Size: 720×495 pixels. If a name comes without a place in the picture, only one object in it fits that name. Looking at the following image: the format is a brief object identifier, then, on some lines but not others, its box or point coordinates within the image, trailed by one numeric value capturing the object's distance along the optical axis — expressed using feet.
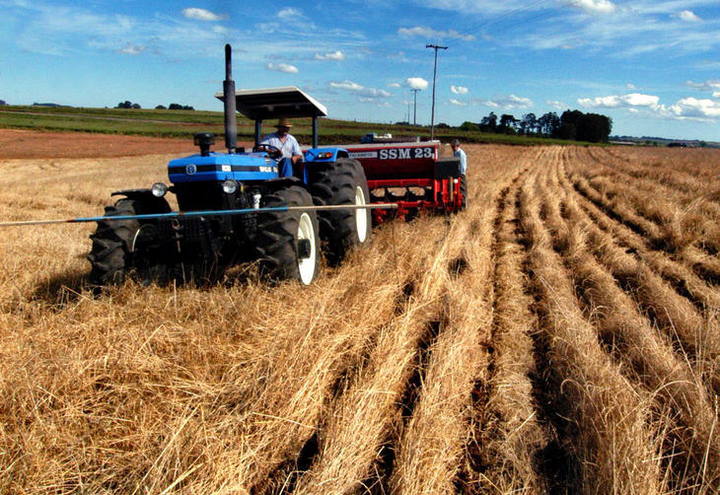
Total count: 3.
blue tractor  14.30
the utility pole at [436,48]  134.00
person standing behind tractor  34.82
